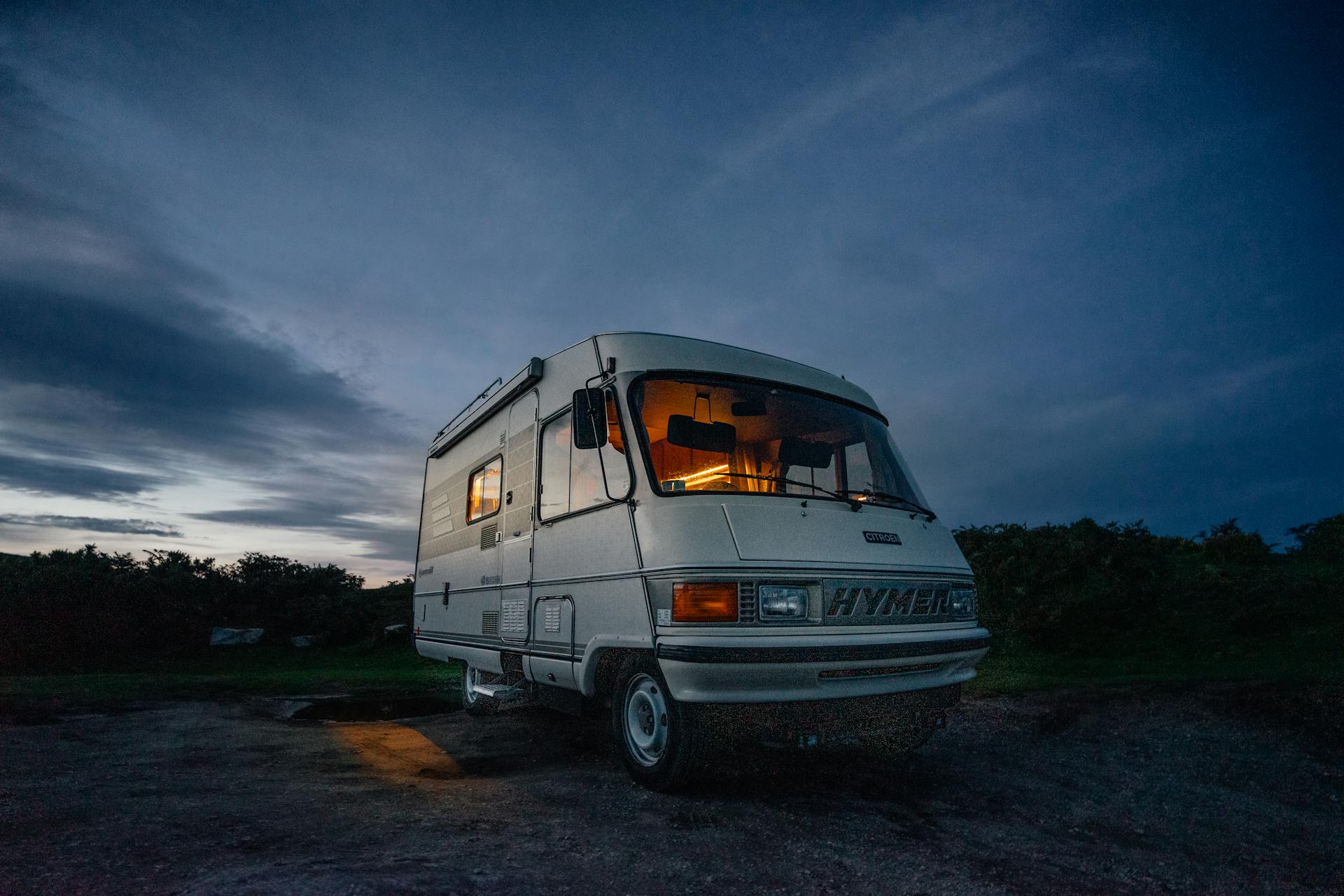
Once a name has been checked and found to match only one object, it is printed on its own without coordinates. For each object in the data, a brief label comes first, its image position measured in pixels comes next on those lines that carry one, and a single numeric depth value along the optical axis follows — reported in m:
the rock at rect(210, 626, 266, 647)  16.77
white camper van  4.41
